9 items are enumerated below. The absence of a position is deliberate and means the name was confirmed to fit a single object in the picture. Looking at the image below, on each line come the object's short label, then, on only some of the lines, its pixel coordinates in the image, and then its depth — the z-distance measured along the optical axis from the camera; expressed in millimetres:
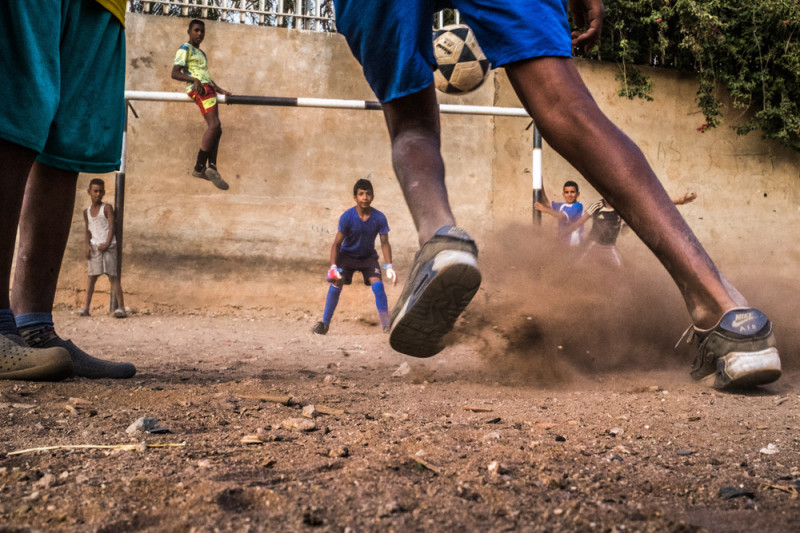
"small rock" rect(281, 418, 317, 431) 1491
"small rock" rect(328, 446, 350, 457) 1228
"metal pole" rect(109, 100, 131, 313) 6441
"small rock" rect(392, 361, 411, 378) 2752
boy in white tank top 7180
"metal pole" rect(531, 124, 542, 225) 6726
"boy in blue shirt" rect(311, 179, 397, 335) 6277
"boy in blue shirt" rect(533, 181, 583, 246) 6738
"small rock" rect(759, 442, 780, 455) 1287
